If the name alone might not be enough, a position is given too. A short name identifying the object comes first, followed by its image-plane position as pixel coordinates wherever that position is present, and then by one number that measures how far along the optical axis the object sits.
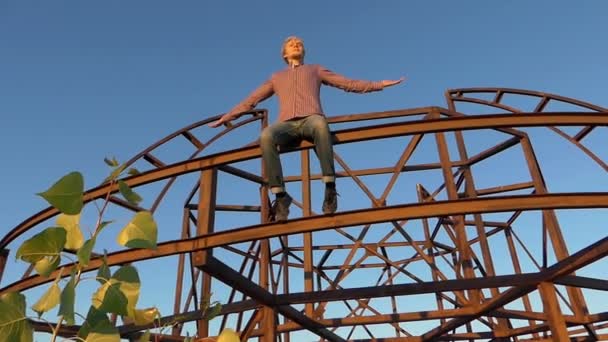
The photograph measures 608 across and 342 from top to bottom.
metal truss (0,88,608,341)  5.72
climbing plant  0.78
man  5.83
